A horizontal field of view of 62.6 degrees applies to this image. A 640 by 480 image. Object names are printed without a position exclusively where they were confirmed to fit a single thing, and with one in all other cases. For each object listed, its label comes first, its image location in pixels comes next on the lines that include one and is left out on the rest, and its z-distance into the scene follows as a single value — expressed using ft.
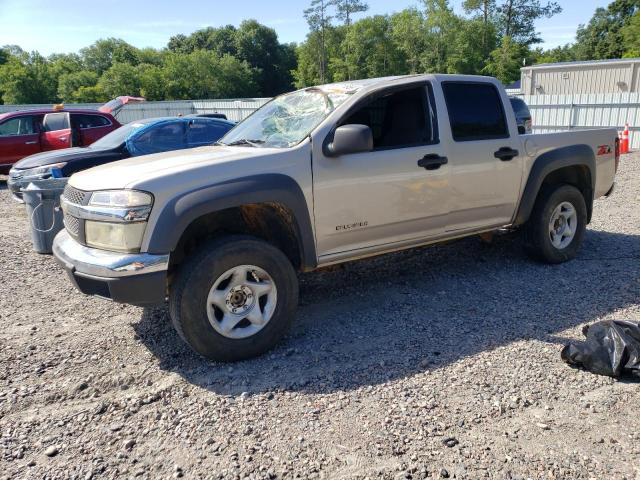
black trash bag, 11.30
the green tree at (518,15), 196.95
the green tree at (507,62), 160.04
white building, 82.38
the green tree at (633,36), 171.22
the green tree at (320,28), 196.65
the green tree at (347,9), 194.70
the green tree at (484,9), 194.80
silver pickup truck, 11.28
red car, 40.98
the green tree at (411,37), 181.78
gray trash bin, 19.85
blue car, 26.96
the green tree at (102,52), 270.67
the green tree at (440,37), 176.55
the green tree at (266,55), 249.75
